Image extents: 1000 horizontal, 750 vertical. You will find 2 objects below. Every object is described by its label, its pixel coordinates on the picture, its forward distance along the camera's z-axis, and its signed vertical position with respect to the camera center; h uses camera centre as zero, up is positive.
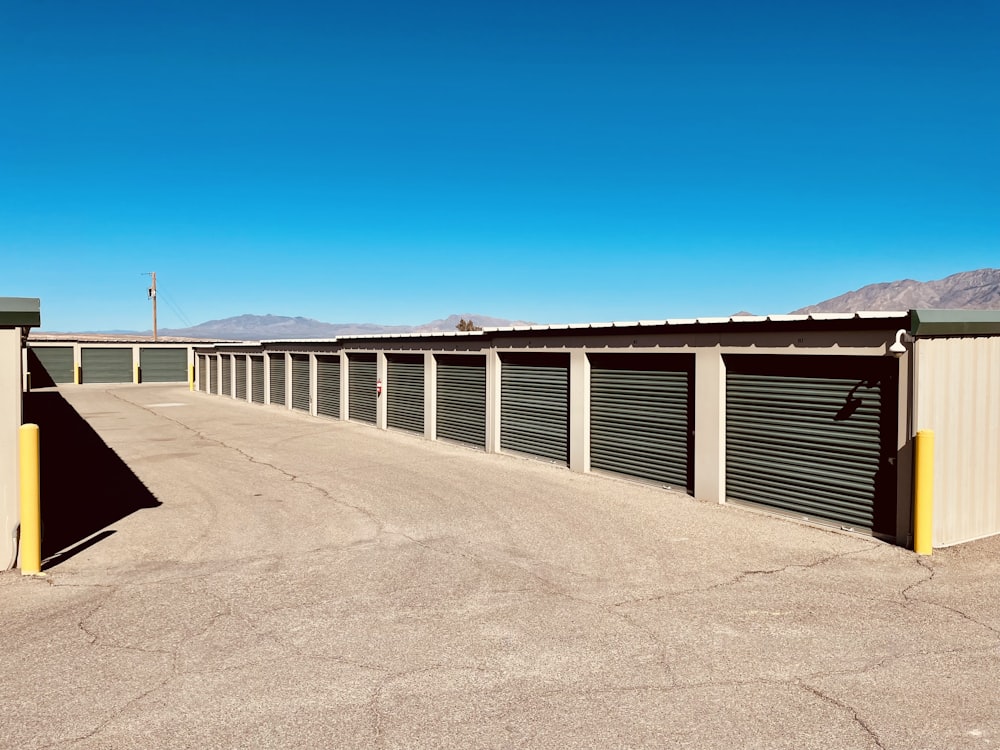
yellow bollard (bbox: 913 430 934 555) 8.96 -1.94
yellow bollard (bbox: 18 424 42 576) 7.98 -1.77
